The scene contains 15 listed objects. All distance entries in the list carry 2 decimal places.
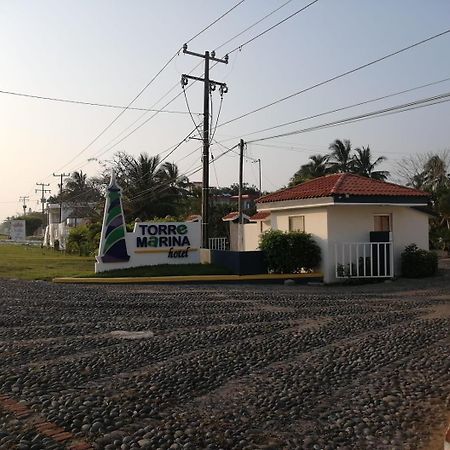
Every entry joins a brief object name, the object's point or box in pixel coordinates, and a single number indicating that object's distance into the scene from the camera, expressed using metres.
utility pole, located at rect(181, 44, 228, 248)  24.55
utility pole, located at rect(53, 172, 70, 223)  76.68
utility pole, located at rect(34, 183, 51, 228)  93.38
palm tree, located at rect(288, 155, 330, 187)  50.97
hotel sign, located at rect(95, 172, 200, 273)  22.20
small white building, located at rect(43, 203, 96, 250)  58.21
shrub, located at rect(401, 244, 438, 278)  20.30
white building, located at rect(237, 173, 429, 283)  19.81
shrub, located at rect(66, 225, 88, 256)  42.03
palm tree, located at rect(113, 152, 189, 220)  42.97
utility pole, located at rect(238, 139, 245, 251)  30.20
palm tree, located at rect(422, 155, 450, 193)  43.78
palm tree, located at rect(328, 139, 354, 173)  52.78
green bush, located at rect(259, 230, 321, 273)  20.25
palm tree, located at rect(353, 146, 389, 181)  52.94
